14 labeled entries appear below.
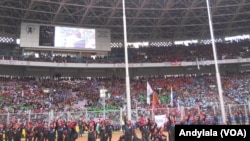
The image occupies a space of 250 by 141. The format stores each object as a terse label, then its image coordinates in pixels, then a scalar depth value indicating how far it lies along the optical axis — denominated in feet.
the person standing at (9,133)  60.59
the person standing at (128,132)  49.73
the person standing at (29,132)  59.82
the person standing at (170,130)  50.47
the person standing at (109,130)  58.23
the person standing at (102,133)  56.80
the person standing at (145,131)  52.80
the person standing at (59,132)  54.19
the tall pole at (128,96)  57.33
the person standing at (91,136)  51.52
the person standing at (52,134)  55.47
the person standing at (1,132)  60.78
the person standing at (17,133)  60.44
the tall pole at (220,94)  57.35
